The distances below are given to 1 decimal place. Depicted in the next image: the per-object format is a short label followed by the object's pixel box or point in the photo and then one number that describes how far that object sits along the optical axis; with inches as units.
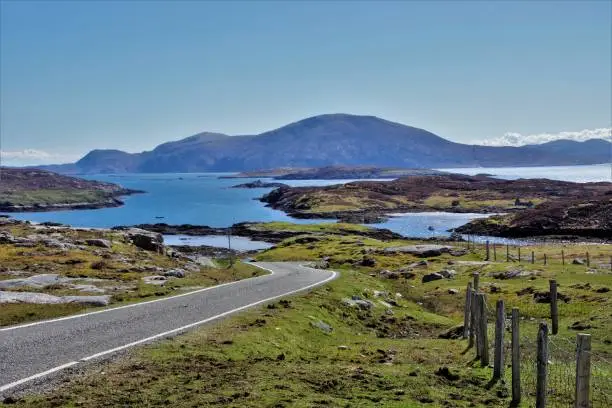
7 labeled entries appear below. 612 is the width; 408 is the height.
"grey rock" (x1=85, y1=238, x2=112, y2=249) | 2714.1
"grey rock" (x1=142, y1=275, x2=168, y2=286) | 1783.5
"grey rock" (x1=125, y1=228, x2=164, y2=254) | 2970.0
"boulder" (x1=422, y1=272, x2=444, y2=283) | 2479.0
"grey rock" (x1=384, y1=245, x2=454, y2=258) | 3624.5
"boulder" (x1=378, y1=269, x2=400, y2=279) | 2763.0
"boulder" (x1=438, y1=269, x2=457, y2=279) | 2516.0
